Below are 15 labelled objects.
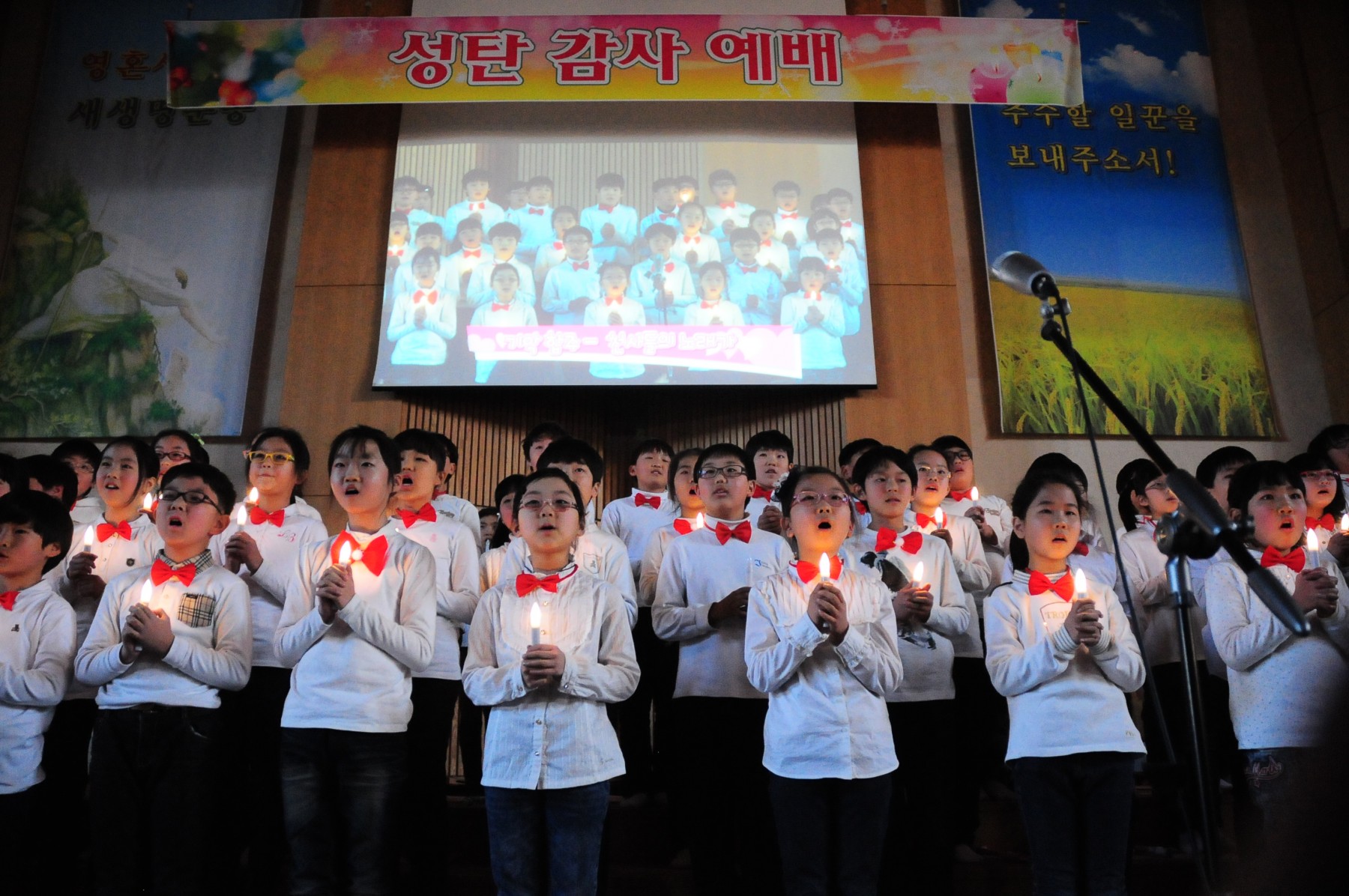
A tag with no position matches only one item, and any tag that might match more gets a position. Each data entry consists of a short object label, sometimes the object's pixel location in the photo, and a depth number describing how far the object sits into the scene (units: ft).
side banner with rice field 21.04
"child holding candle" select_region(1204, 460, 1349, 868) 9.39
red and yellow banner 20.80
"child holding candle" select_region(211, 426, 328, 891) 10.47
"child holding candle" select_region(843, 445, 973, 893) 10.17
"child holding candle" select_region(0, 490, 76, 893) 9.45
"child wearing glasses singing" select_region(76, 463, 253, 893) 8.91
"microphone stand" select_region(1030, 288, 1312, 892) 5.40
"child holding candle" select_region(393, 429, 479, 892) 10.47
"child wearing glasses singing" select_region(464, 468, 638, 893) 8.47
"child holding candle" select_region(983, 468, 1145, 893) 8.58
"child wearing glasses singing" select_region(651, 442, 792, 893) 10.23
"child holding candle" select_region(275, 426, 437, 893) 8.83
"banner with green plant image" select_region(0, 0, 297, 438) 21.13
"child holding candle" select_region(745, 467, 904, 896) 8.63
